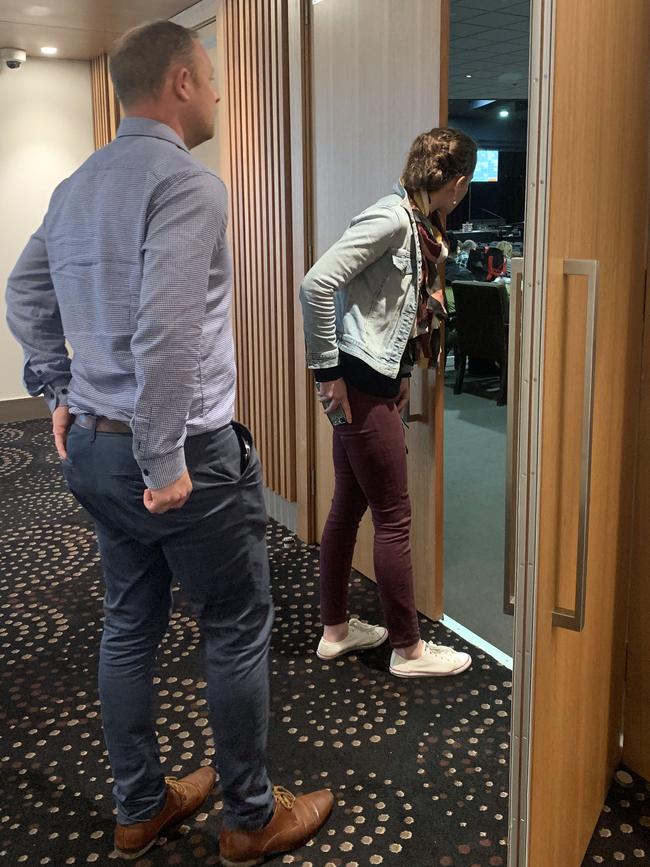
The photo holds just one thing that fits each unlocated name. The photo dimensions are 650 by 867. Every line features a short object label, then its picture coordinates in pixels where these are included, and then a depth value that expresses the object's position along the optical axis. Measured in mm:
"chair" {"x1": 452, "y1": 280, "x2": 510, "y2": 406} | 6324
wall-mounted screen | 15055
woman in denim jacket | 2195
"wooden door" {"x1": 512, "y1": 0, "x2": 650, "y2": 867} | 1155
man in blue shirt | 1434
